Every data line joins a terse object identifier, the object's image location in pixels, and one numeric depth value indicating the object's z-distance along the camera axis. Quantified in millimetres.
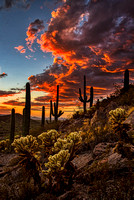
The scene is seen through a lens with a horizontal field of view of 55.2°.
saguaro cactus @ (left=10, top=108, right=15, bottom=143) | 18628
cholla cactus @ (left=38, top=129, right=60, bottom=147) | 4125
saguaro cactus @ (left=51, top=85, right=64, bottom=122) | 23145
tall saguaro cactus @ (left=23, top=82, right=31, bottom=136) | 15212
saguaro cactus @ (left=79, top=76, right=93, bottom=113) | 20742
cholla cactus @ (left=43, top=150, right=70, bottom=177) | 3070
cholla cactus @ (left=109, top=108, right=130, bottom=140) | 4219
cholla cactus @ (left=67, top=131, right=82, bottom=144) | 3658
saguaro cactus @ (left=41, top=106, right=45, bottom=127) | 24603
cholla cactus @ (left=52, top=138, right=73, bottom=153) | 3500
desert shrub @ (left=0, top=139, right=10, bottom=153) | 16822
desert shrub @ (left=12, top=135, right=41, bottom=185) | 3576
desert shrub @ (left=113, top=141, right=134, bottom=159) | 3912
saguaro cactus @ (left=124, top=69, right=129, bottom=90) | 15992
